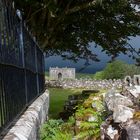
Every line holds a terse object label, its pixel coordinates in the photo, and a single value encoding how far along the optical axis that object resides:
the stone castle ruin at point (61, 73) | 63.37
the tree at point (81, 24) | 8.93
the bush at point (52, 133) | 3.94
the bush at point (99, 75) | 60.15
